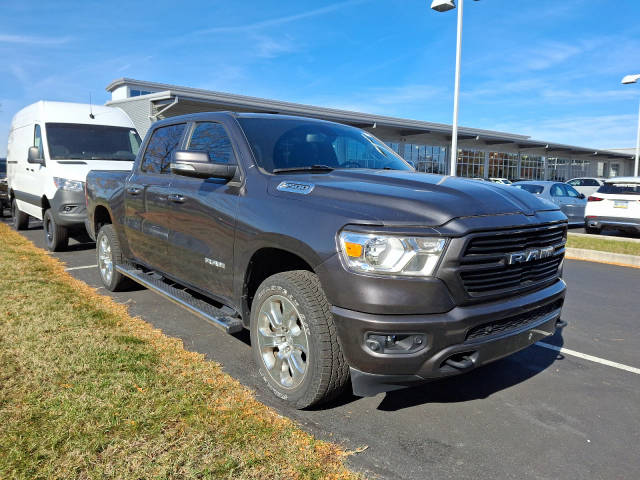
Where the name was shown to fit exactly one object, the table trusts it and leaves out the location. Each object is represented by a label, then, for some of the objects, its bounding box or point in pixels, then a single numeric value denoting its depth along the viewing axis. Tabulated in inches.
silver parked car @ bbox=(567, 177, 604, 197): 1017.5
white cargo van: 329.1
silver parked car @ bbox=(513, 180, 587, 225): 576.7
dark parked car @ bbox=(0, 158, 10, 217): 599.5
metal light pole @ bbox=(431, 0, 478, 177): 529.7
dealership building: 978.7
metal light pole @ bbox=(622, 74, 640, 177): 952.3
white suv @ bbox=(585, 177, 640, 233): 484.1
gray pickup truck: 102.6
